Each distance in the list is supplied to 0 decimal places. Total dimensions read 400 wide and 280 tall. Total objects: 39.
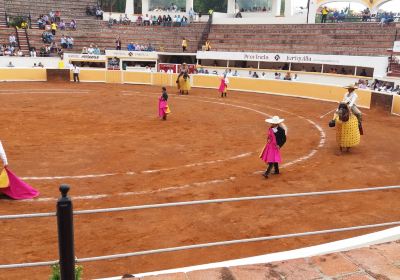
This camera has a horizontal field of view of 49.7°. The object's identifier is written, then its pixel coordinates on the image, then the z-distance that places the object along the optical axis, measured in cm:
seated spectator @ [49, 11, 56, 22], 3859
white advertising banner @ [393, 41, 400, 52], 2599
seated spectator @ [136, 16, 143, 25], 4113
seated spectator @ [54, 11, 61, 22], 3881
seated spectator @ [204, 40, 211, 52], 3547
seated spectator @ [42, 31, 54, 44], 3478
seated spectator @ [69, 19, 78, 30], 3781
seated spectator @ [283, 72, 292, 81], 2834
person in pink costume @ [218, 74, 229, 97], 2405
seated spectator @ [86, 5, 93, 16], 4259
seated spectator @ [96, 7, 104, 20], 4190
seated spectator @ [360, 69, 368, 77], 2805
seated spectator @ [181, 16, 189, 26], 4072
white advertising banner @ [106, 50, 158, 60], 3322
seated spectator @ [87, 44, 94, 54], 3369
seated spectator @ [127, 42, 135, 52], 3500
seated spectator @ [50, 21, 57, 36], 3582
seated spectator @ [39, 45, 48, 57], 3247
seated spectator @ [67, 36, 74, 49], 3481
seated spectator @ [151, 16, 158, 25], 4096
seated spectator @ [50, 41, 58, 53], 3375
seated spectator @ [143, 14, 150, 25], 4069
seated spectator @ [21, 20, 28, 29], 3552
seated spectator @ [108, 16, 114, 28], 3910
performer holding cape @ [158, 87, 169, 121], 1639
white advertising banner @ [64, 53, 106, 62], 3203
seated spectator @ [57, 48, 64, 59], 3271
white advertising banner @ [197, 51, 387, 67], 2722
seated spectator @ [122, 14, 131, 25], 4009
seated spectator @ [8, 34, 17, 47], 3309
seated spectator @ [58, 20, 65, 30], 3738
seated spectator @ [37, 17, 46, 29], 3669
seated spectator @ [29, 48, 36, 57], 3162
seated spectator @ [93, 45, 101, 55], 3381
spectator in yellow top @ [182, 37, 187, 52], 3603
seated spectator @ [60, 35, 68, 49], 3462
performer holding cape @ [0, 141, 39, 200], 775
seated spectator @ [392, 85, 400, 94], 2239
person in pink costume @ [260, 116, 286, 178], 939
